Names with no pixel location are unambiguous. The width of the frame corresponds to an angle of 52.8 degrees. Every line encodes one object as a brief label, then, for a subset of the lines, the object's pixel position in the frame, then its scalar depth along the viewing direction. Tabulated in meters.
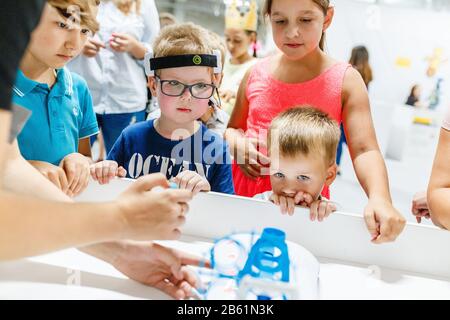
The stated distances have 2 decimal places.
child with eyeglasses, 0.91
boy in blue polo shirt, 0.74
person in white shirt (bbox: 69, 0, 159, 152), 1.04
